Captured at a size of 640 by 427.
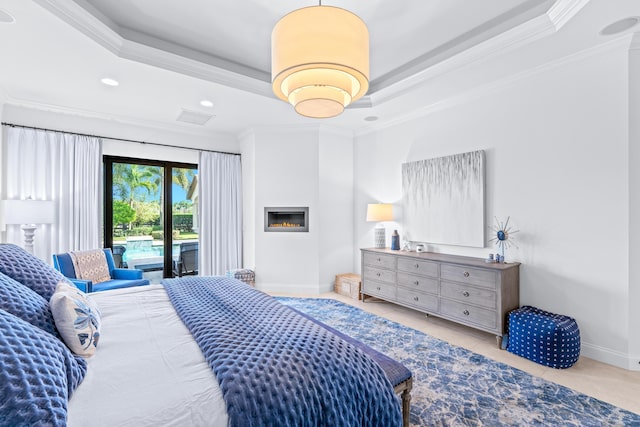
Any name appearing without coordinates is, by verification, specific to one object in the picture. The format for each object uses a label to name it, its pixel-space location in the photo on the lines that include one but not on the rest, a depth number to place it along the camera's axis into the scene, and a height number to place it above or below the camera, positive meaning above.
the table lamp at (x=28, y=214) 3.28 +0.02
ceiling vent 4.27 +1.43
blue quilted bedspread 1.05 -0.61
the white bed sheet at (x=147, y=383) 0.96 -0.61
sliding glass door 4.55 +0.00
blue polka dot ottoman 2.48 -1.05
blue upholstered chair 3.14 -0.71
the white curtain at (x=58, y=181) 3.69 +0.44
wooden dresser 2.94 -0.79
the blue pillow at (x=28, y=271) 1.54 -0.29
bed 0.97 -0.61
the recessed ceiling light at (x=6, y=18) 2.16 +1.44
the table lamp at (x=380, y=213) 4.34 +0.02
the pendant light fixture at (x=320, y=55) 1.71 +0.92
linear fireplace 4.89 -0.07
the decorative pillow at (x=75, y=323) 1.28 -0.47
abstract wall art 3.47 +0.18
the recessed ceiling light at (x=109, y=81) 3.21 +1.44
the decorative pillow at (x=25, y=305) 1.25 -0.38
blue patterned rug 1.87 -1.26
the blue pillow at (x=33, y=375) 0.80 -0.48
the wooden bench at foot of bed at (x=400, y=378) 1.55 -0.84
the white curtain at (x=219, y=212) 5.07 +0.05
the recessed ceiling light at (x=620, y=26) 2.26 +1.44
